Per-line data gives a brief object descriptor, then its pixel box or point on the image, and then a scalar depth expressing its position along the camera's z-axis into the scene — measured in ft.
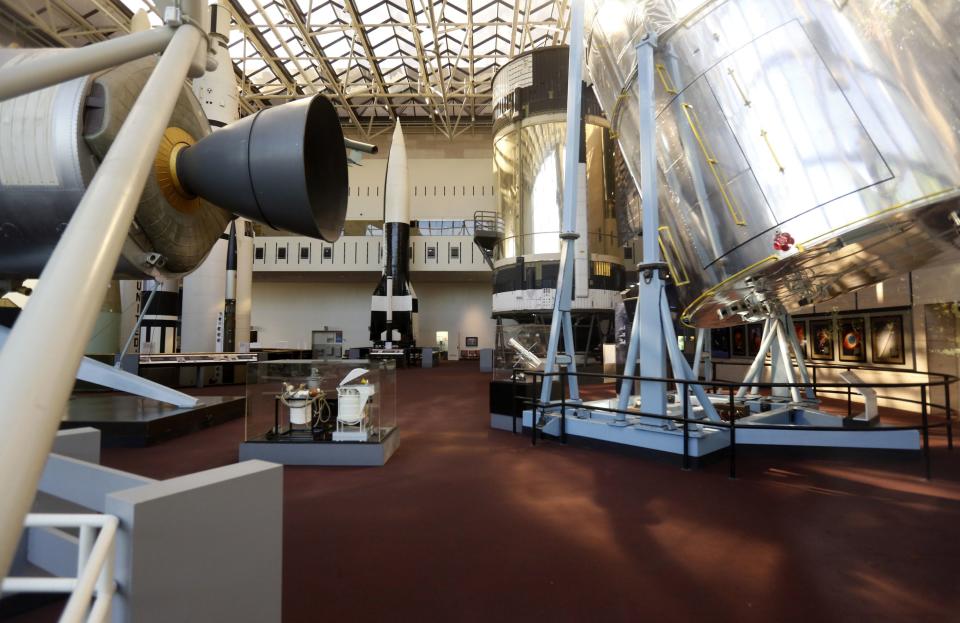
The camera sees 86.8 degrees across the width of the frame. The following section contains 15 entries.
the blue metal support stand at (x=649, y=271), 17.34
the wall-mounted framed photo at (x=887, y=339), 28.27
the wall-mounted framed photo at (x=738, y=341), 41.42
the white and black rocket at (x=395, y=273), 64.18
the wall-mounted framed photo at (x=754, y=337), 39.58
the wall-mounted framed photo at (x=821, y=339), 33.35
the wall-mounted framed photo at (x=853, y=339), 30.83
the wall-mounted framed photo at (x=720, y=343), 43.27
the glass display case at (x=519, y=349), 27.04
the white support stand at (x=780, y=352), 22.02
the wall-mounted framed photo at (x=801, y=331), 35.40
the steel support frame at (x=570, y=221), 21.56
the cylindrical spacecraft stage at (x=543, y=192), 50.57
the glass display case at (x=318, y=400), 16.71
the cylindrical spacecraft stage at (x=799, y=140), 12.52
